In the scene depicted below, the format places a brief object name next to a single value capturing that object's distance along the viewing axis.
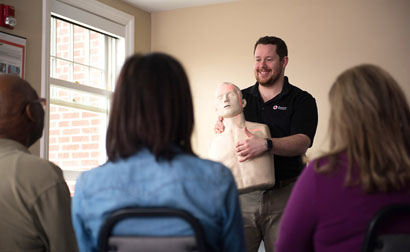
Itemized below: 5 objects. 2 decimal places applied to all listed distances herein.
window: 4.58
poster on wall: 3.92
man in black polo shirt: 2.68
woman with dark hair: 1.25
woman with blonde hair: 1.24
